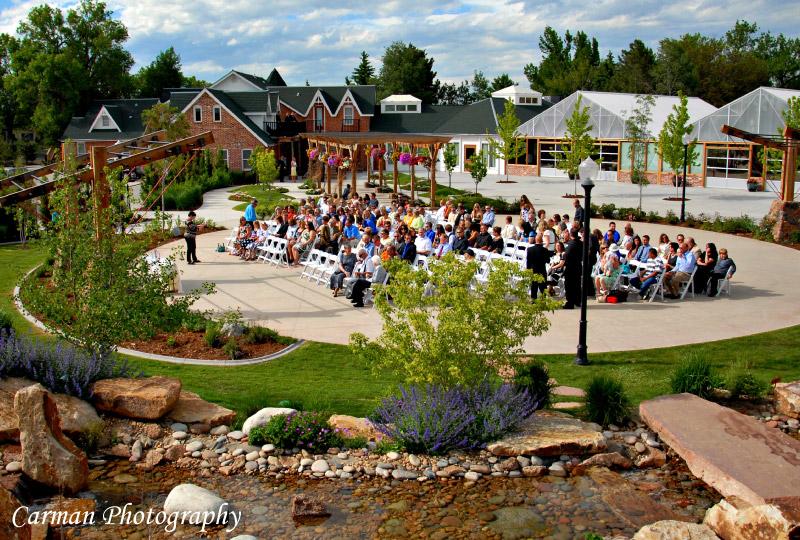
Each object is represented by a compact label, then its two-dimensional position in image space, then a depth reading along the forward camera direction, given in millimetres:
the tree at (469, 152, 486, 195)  38531
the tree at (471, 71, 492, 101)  104188
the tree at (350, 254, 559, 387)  9758
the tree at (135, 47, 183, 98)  82250
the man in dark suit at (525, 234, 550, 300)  16672
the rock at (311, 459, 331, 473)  9125
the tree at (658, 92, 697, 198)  36531
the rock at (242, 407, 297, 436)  9812
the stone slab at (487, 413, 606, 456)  9438
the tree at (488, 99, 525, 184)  46531
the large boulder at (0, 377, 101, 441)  9320
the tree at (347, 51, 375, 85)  100625
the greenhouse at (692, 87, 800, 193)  38562
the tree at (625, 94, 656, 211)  40500
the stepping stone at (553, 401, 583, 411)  10688
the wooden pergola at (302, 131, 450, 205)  33062
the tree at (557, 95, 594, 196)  39219
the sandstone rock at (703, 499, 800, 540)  6762
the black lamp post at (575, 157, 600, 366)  12445
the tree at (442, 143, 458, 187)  43894
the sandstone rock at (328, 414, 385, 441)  9882
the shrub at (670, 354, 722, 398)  10805
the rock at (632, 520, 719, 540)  7227
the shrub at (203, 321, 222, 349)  13844
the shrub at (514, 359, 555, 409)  10492
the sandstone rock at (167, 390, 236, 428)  10141
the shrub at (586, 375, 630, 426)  10266
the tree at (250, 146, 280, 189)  37594
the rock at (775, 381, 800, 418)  10656
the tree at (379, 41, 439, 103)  88375
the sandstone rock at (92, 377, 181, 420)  9977
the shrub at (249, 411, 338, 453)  9516
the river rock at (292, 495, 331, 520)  8102
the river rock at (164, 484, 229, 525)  8062
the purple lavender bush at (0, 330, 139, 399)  10125
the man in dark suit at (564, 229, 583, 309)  16062
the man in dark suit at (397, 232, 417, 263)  18938
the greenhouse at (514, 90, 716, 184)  44938
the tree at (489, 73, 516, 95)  98688
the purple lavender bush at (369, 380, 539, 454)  9469
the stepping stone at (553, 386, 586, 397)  11156
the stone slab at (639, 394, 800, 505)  8305
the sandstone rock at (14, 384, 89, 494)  8461
